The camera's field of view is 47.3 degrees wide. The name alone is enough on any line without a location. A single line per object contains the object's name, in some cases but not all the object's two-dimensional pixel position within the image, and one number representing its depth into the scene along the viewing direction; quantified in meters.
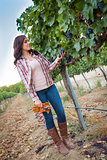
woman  1.83
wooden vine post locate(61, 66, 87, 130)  2.50
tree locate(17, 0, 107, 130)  1.12
